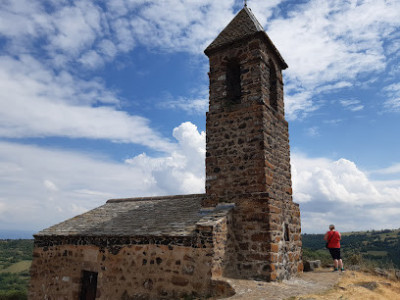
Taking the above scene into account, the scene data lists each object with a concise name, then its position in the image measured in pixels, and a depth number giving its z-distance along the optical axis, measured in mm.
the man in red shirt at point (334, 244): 9382
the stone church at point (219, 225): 7543
